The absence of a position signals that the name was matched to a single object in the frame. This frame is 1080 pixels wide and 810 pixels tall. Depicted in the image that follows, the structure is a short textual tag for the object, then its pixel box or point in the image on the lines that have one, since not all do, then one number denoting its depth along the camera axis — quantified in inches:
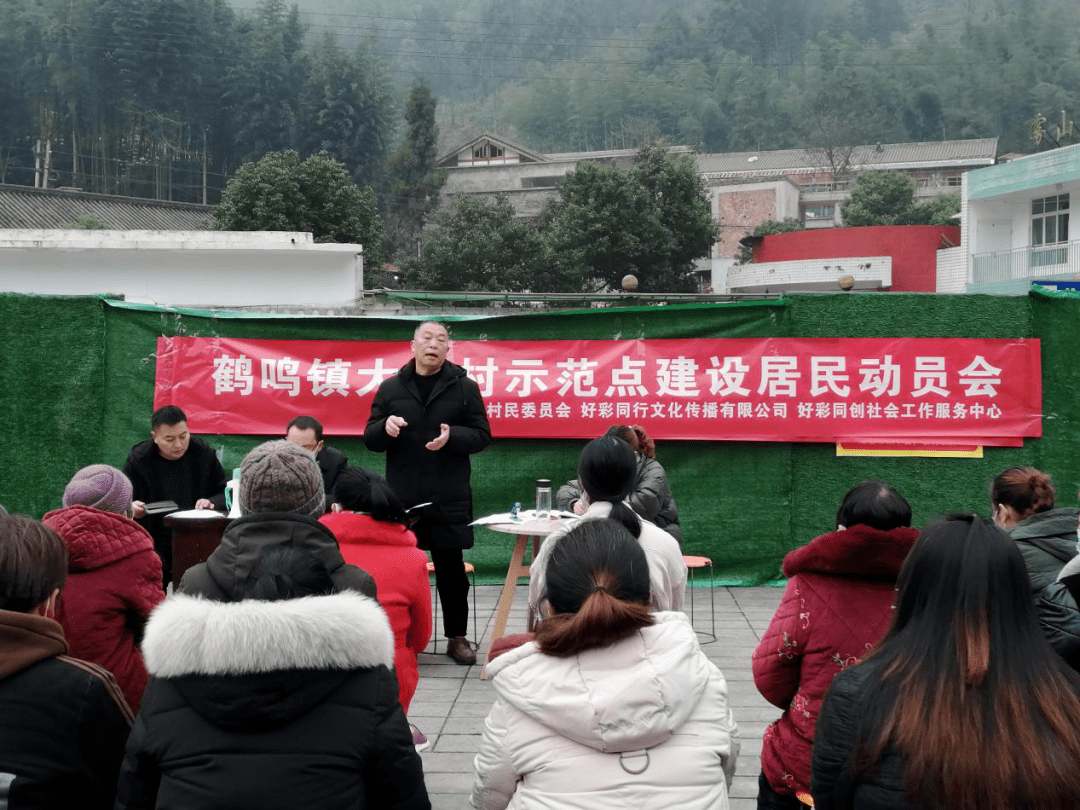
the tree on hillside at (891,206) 2149.4
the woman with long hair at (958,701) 64.5
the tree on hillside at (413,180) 2378.2
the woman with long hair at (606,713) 78.7
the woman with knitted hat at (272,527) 89.7
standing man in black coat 225.0
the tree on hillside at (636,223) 1729.8
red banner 296.8
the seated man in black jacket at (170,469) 230.4
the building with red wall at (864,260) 1637.6
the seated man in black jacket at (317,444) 242.4
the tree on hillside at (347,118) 2453.2
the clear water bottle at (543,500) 229.5
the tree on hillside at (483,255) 1649.9
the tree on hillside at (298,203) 1444.4
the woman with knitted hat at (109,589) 119.6
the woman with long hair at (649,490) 231.3
